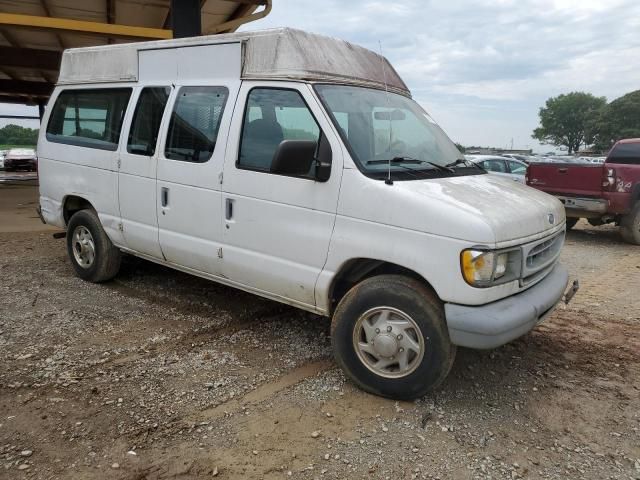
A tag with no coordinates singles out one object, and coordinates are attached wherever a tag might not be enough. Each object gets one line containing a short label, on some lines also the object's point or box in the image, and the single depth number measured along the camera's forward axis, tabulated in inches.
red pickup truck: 360.8
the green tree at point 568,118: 3260.1
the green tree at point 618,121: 2504.9
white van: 125.6
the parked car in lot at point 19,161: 1107.9
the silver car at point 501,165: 588.7
